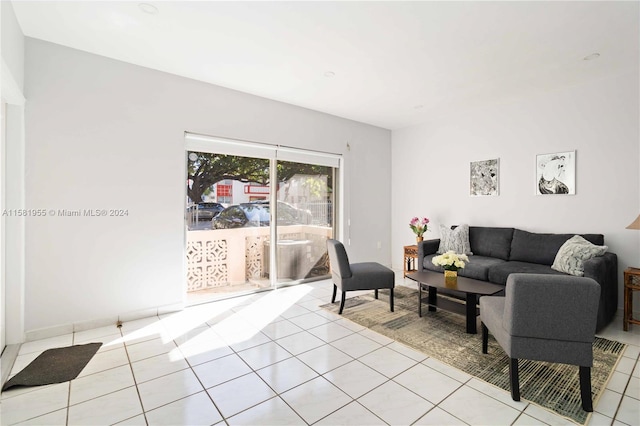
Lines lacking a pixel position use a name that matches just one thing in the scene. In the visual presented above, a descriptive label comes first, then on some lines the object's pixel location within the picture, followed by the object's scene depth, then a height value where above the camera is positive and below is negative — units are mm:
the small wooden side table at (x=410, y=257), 5172 -795
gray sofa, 3146 -597
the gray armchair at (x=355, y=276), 3574 -761
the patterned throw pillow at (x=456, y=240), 4574 -431
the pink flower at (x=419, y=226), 5250 -252
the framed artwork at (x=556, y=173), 3927 +503
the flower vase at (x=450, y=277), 3314 -731
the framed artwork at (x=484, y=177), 4672 +535
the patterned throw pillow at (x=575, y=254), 3234 -466
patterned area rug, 2070 -1221
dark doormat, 2266 -1238
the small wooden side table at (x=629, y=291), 3150 -827
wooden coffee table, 3047 -779
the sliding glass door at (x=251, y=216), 4027 -70
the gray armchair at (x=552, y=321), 1884 -702
